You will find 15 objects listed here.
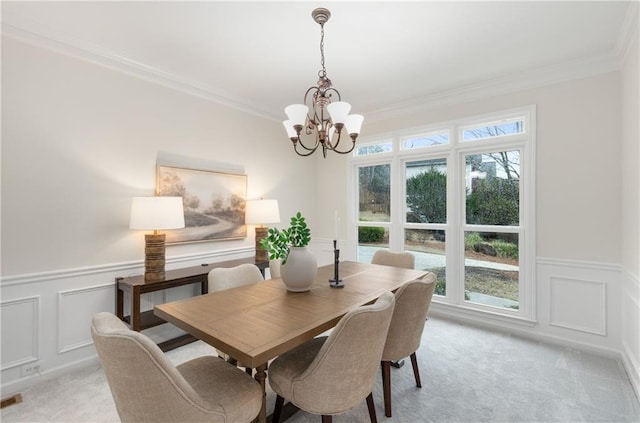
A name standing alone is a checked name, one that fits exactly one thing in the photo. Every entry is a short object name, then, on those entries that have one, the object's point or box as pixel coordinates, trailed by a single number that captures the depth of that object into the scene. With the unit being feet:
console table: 8.10
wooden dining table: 4.30
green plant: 6.38
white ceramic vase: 6.57
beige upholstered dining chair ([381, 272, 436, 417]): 6.08
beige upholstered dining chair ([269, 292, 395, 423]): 4.43
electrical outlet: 7.43
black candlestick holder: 7.25
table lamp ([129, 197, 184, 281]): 8.48
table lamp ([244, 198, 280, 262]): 11.82
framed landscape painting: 10.16
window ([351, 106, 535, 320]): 10.57
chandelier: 6.72
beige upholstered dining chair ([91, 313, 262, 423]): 3.48
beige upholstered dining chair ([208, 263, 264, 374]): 7.40
